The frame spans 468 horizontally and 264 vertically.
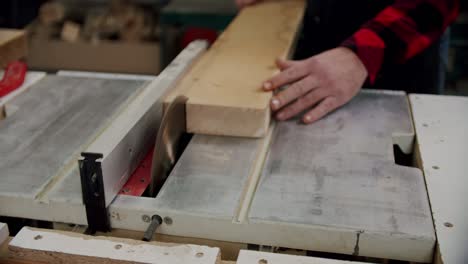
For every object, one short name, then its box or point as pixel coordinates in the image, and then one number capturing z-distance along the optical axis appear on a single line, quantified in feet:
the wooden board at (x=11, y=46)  5.05
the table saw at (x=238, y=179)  2.92
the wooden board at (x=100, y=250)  2.72
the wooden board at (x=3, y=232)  2.93
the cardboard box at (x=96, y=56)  10.93
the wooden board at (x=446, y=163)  2.81
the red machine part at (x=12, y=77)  4.62
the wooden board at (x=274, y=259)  2.70
